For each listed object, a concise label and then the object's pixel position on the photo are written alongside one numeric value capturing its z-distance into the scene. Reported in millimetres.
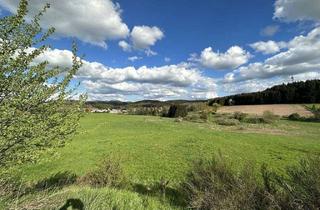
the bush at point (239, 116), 29369
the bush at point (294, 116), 29483
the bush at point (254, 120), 26443
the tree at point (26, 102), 3218
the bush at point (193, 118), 28604
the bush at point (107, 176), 5265
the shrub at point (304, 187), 3169
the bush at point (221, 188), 3641
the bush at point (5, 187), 3276
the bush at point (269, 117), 25916
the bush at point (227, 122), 24654
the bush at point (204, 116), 29121
